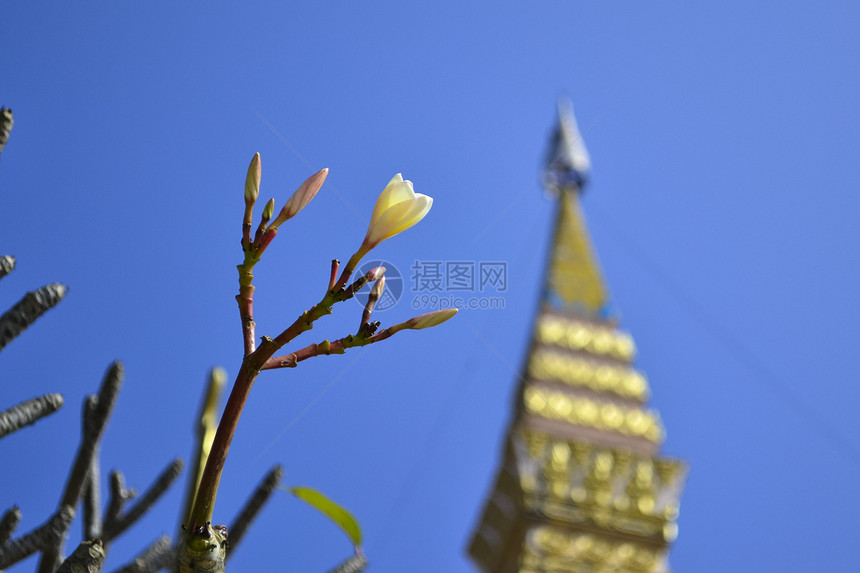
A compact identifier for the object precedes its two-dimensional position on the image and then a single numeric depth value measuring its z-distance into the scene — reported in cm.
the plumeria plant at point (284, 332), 145
